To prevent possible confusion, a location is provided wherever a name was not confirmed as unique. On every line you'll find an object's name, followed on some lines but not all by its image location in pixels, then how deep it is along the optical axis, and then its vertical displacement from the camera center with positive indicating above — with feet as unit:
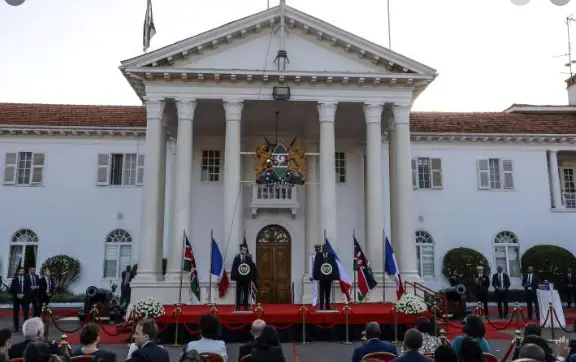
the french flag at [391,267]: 54.19 -1.04
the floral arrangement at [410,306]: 46.60 -4.25
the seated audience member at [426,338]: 26.04 -3.97
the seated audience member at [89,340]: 20.29 -3.11
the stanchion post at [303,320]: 46.40 -5.44
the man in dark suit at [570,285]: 76.17 -4.11
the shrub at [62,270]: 81.10 -1.91
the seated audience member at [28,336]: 21.13 -3.10
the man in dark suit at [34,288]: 55.57 -3.14
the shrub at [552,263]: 81.66 -1.01
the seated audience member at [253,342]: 22.02 -3.42
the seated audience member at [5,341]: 19.52 -3.05
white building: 63.82 +13.36
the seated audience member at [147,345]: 18.28 -3.08
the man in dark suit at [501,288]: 64.85 -3.79
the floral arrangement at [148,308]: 43.16 -4.13
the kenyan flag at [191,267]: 56.08 -1.05
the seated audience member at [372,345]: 23.30 -3.89
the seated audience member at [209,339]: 21.43 -3.30
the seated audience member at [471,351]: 18.85 -3.32
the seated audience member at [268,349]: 20.15 -3.46
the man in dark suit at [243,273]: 52.01 -1.54
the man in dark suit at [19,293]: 54.54 -3.62
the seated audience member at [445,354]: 16.57 -2.99
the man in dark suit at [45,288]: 56.71 -3.23
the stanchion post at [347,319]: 46.62 -5.47
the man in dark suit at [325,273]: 52.03 -1.55
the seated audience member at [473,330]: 22.59 -3.07
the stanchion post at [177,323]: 44.75 -5.54
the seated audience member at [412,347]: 18.13 -3.16
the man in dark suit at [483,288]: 63.52 -3.70
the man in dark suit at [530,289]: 63.10 -3.81
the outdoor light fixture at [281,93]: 63.77 +19.30
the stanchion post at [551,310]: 46.42 -4.81
